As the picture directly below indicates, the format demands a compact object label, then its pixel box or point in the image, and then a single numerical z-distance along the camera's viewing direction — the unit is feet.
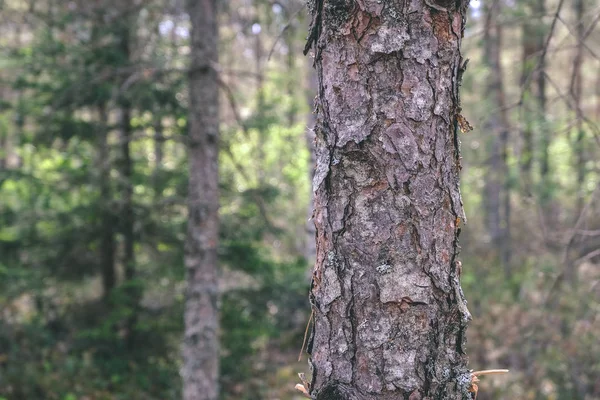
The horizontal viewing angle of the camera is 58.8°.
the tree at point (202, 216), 20.17
